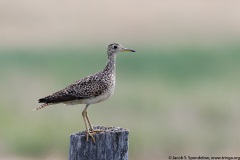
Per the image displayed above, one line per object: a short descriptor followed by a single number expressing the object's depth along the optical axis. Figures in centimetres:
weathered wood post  1594
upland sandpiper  1884
